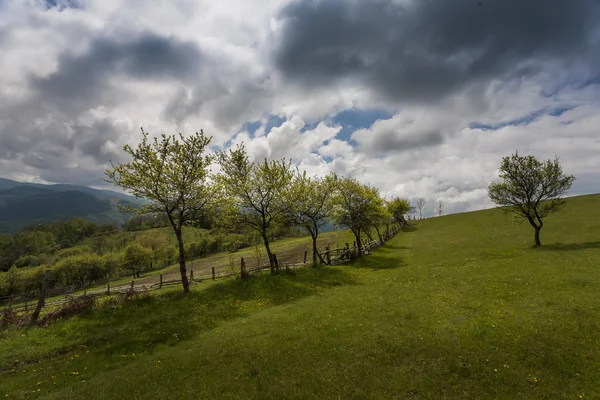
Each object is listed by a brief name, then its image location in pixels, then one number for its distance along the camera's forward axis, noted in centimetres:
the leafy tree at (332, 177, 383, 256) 4597
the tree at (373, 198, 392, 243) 4841
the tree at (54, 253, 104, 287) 11412
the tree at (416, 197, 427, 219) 19056
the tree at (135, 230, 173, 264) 13200
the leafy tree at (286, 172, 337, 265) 4006
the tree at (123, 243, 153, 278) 11619
